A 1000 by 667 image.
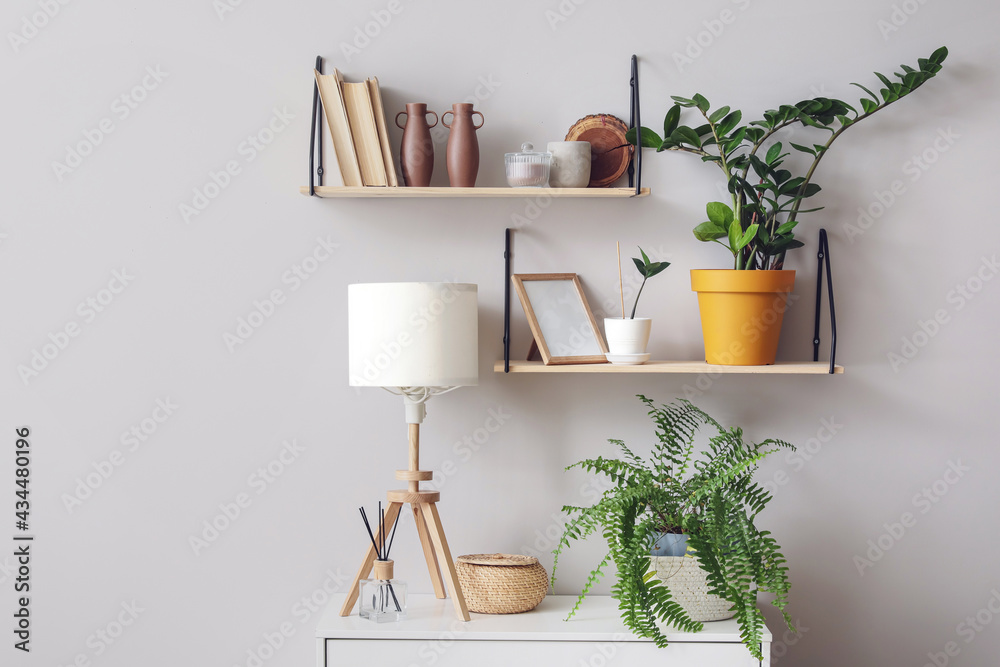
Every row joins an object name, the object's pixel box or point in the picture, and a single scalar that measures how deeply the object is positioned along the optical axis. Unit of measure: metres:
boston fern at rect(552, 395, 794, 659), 1.76
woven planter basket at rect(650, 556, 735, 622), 1.88
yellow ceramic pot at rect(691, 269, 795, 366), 1.95
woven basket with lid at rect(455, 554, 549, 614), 1.94
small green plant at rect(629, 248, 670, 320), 2.00
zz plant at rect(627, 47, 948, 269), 1.99
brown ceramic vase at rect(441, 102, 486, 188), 2.02
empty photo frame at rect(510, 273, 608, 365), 2.06
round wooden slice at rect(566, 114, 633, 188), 2.10
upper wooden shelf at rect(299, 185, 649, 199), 1.98
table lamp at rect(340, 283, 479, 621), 1.86
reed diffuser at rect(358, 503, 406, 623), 1.90
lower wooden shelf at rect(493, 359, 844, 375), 1.95
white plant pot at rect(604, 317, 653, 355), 1.98
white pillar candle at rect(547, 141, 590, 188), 2.03
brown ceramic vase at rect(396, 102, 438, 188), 2.02
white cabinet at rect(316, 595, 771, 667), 1.83
